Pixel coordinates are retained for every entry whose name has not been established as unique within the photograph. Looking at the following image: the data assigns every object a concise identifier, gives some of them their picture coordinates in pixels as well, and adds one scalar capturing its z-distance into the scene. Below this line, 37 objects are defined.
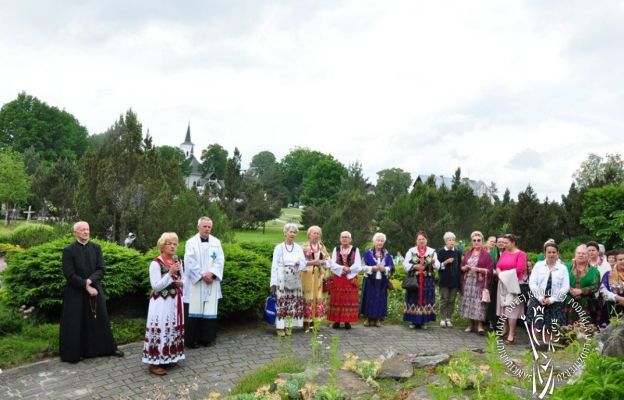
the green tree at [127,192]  12.65
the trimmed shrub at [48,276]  7.44
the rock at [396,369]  5.66
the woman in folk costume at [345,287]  8.56
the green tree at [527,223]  19.03
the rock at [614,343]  4.02
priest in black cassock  6.57
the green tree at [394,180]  63.19
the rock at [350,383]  5.07
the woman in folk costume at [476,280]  8.48
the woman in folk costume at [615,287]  7.17
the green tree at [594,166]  42.91
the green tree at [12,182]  34.91
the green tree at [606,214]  17.38
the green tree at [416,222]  17.11
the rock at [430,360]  6.05
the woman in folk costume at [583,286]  7.40
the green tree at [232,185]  36.72
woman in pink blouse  8.09
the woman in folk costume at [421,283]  8.79
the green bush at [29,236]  15.70
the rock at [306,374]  5.23
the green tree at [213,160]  101.00
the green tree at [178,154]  95.31
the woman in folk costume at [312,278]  8.34
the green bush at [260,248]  10.27
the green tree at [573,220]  20.03
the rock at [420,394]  4.75
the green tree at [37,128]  57.50
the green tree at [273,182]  66.81
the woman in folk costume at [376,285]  8.80
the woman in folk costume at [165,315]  6.23
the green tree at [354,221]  19.77
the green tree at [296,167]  95.75
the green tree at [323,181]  58.31
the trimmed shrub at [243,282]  8.16
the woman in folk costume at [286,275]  8.02
